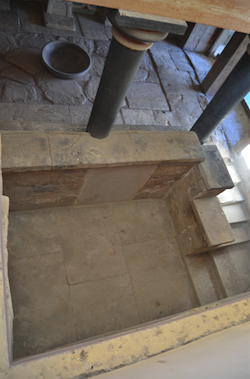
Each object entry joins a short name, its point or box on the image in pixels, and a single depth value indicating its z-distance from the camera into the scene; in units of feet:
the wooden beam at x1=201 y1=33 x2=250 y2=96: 13.98
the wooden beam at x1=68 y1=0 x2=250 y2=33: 5.53
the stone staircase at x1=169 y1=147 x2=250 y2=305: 10.10
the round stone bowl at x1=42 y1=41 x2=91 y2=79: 13.15
